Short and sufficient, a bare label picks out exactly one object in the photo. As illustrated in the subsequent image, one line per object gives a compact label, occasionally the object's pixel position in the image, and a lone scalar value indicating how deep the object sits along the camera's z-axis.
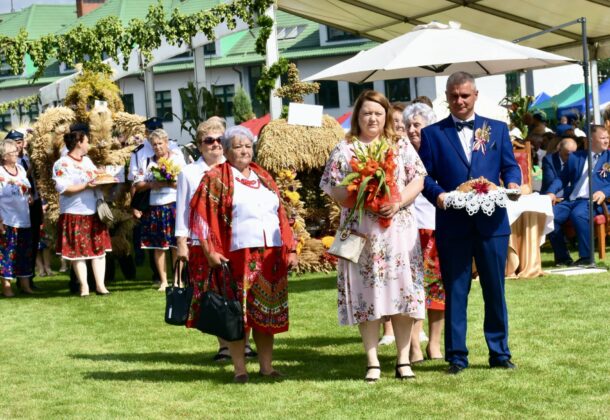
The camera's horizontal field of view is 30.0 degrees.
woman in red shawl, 7.63
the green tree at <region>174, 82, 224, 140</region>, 20.86
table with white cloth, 12.59
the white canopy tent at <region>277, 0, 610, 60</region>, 17.39
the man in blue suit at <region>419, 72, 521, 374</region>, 7.43
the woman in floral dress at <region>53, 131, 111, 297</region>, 13.41
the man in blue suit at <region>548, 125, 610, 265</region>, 13.73
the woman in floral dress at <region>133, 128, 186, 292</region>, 13.41
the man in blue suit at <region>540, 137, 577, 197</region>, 14.13
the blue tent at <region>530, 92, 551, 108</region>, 37.42
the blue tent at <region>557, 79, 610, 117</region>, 27.36
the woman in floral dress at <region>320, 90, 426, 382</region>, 7.32
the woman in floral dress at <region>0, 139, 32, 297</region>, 14.12
